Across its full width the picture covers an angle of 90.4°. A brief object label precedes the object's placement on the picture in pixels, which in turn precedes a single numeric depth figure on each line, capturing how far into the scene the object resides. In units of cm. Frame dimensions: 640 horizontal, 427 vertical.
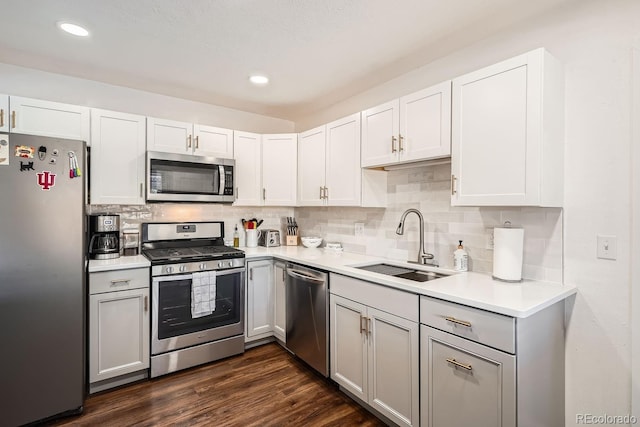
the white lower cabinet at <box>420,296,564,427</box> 139
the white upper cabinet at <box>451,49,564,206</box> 162
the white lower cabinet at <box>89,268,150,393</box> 230
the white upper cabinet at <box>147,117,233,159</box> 287
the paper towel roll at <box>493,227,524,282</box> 183
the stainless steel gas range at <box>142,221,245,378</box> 255
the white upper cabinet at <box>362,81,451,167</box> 204
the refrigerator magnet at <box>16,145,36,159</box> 189
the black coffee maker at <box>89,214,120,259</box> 257
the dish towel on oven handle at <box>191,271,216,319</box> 266
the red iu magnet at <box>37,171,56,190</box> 195
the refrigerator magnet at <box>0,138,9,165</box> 185
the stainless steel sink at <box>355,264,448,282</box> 229
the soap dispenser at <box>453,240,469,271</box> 218
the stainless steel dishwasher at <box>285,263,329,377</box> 246
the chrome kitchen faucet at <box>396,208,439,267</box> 242
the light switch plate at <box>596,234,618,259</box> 160
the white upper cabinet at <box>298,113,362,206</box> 275
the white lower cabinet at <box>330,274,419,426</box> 182
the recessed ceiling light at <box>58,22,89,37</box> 198
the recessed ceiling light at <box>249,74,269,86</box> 279
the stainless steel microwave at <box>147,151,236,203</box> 277
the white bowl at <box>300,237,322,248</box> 349
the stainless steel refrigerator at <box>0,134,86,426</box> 186
